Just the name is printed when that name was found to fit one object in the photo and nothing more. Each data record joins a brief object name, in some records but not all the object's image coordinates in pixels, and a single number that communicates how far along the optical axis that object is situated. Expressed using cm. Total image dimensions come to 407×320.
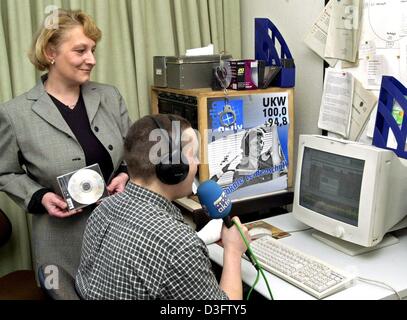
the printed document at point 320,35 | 188
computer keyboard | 127
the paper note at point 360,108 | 175
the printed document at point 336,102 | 184
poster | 186
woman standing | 155
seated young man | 97
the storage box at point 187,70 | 196
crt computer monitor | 141
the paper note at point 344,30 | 178
